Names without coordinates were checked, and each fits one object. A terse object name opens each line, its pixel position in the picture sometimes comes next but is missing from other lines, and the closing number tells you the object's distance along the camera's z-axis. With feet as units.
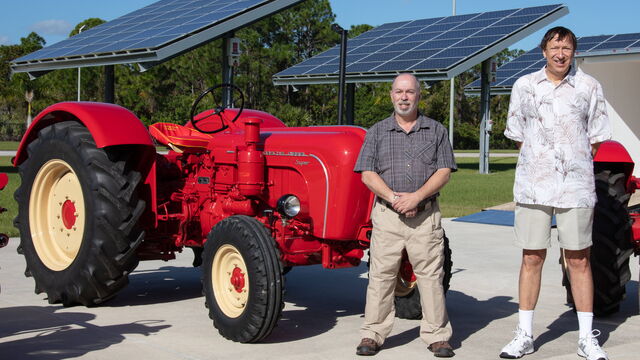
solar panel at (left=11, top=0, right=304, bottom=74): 58.01
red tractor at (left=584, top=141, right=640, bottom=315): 19.94
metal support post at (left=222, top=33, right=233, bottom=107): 64.85
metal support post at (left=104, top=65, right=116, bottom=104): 71.51
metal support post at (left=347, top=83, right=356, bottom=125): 84.43
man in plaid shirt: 16.55
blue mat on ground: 42.81
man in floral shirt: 16.30
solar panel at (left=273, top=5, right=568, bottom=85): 71.00
